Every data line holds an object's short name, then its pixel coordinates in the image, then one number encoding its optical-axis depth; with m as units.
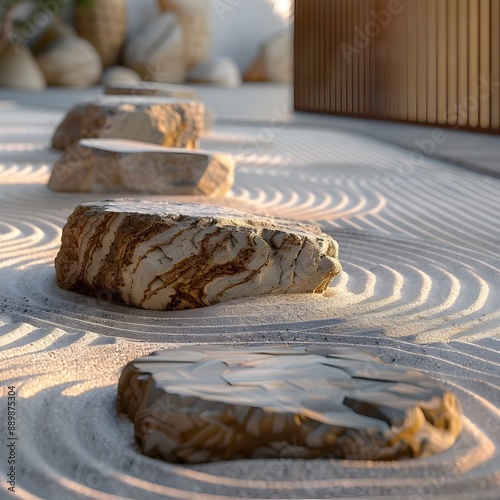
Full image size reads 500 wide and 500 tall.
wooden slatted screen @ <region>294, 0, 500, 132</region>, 10.14
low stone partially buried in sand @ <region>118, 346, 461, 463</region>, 2.11
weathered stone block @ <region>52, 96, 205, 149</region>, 7.85
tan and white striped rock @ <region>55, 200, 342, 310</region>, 3.39
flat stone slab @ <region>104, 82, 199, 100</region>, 10.28
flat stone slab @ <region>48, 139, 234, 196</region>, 6.02
